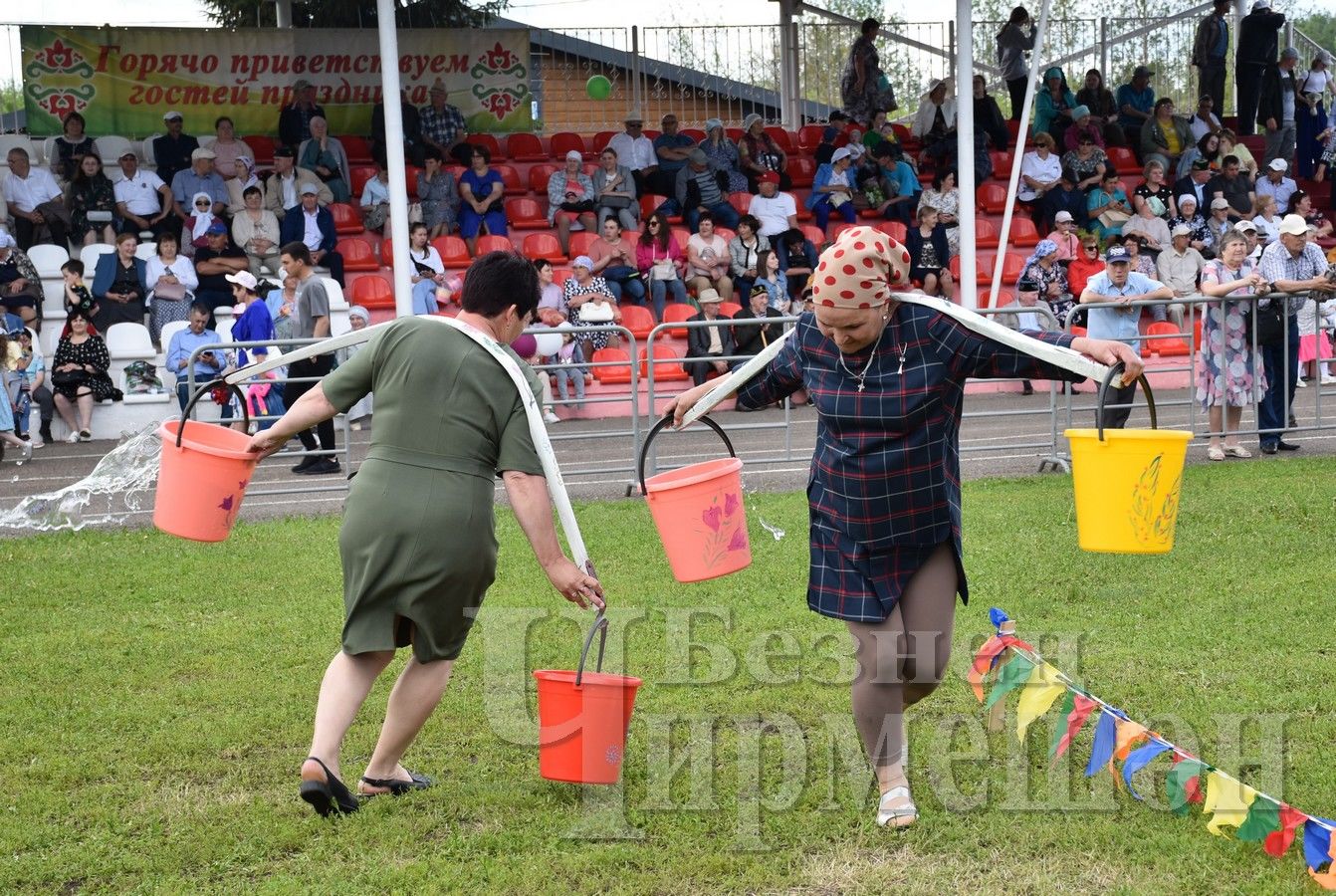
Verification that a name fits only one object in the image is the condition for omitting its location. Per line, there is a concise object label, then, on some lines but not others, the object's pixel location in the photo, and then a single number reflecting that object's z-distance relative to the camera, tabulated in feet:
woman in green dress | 13.88
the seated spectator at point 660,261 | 56.70
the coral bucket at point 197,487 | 16.46
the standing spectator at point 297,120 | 61.52
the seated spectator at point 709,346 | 46.79
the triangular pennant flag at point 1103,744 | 14.35
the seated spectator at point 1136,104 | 72.74
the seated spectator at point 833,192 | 64.13
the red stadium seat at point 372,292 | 56.54
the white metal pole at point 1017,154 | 52.92
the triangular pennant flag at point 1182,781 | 13.75
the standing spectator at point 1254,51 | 72.28
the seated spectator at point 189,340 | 47.09
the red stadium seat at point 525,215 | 62.85
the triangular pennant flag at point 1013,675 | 15.52
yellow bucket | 14.25
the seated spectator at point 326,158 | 60.23
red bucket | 14.12
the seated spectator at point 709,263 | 57.06
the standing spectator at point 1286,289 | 36.78
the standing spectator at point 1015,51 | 71.05
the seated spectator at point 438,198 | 59.31
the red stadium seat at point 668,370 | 46.85
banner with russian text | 62.03
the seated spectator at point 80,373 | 47.50
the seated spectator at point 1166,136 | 69.46
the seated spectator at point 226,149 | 58.85
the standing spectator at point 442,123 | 63.52
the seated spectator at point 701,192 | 61.26
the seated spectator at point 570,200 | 61.11
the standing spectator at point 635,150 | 64.08
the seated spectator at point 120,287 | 51.96
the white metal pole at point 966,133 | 52.75
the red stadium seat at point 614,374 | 46.25
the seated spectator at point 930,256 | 58.08
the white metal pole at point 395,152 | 47.50
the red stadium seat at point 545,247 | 59.72
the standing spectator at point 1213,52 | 74.02
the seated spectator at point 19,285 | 49.34
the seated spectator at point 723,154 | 64.28
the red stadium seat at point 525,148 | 67.82
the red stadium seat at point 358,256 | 58.65
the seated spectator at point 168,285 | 51.90
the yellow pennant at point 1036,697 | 15.07
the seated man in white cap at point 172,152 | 58.29
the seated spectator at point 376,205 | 59.93
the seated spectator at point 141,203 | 55.16
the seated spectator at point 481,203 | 59.62
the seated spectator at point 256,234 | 54.70
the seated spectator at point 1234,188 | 65.16
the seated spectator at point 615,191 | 60.49
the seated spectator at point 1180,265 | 58.90
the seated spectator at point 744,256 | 57.21
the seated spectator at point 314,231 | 55.67
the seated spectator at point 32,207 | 54.49
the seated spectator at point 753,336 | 47.24
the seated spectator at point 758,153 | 65.08
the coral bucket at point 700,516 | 15.84
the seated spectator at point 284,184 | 56.90
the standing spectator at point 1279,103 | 73.05
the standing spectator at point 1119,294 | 36.99
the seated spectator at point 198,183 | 56.44
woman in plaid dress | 13.38
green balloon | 72.02
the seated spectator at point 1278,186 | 66.33
